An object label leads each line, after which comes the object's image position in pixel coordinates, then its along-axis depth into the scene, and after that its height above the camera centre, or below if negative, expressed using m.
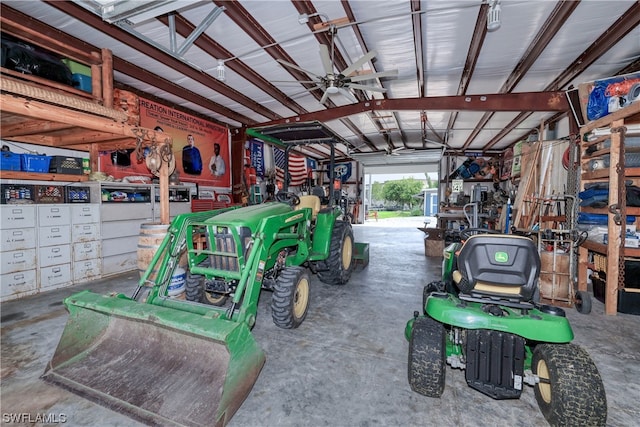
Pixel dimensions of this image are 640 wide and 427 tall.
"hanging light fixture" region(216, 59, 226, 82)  3.95 +1.94
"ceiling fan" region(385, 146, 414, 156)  9.43 +1.81
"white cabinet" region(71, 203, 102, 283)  4.04 -0.58
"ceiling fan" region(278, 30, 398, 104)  3.49 +1.81
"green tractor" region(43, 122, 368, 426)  1.55 -0.87
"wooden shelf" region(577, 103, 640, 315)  3.12 -0.17
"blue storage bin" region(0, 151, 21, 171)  3.47 +0.55
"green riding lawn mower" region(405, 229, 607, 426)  1.39 -0.79
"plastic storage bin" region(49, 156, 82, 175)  3.92 +0.57
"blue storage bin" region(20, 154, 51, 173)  3.67 +0.56
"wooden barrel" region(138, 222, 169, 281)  2.98 -0.41
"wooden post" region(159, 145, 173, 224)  3.67 +0.16
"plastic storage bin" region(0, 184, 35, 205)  3.41 +0.13
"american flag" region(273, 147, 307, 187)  9.60 +1.43
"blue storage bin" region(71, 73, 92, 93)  3.73 +1.69
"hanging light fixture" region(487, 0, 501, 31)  2.56 +1.78
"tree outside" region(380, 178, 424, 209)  35.81 +1.83
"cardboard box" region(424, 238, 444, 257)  6.12 -0.96
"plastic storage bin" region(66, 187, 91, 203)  4.02 +0.14
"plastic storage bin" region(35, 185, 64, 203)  3.73 +0.14
